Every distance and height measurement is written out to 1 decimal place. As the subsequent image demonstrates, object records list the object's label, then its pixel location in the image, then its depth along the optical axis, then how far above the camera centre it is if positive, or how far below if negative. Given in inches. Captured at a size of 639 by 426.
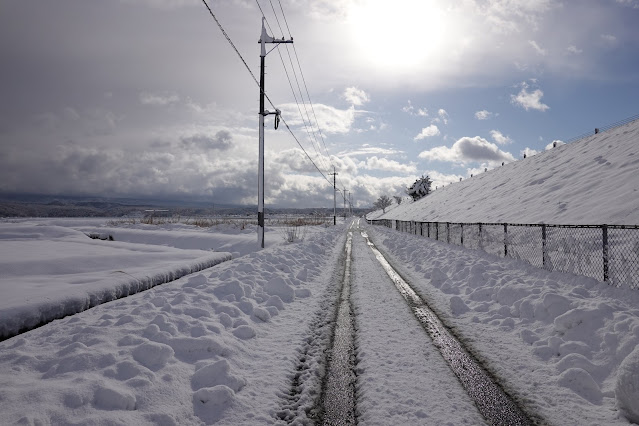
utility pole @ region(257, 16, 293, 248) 594.5 +78.3
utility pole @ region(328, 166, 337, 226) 2304.9 +122.4
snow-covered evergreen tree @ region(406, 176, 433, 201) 3715.6 +318.4
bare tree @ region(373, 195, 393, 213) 6481.3 +257.8
